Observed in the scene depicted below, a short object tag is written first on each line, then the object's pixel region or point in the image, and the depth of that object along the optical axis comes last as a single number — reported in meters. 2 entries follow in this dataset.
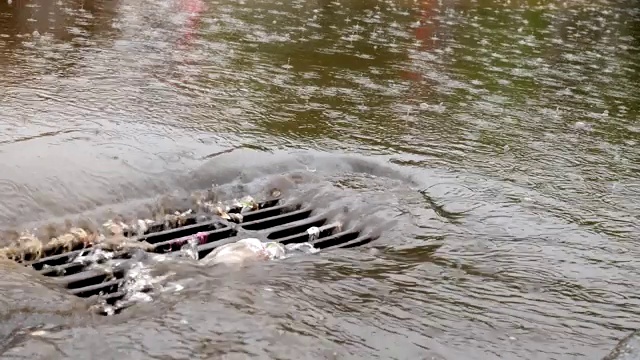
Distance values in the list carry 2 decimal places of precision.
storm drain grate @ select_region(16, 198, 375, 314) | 3.04
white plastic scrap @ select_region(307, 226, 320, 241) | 3.71
